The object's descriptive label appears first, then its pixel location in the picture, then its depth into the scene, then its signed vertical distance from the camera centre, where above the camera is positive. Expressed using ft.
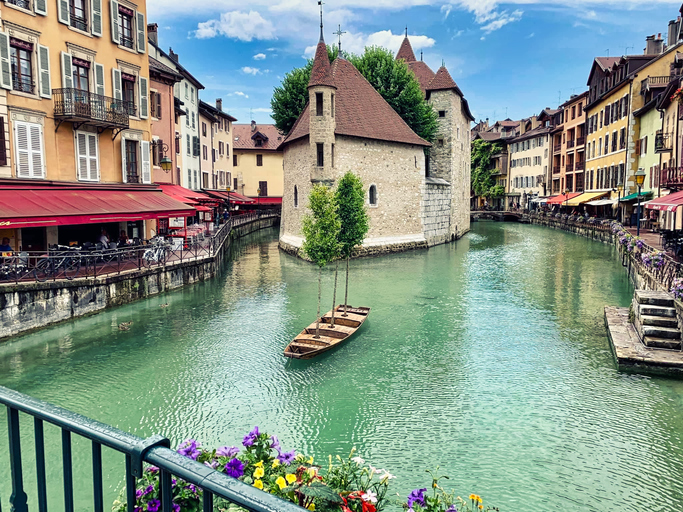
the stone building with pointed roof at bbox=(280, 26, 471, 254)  103.71 +11.26
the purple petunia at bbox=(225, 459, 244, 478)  11.96 -6.13
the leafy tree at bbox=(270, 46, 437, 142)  131.03 +30.89
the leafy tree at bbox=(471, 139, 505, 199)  263.08 +19.22
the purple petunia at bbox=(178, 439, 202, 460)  12.64 -6.11
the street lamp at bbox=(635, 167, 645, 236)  79.51 +4.82
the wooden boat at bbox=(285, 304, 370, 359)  42.91 -11.71
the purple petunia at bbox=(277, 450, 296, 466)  13.84 -6.82
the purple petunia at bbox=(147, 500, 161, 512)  10.43 -6.14
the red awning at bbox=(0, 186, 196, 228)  52.34 -0.01
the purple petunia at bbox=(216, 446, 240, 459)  13.23 -6.38
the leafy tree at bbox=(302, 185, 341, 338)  53.01 -2.35
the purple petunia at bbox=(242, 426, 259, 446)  14.51 -6.59
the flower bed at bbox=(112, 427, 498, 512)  11.12 -6.80
